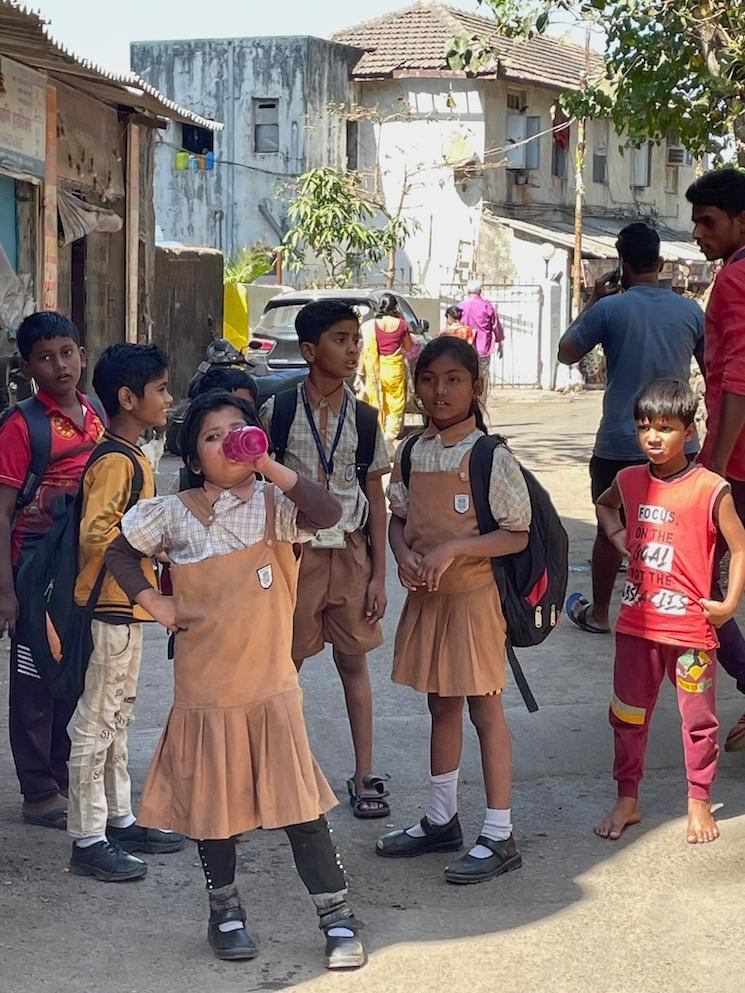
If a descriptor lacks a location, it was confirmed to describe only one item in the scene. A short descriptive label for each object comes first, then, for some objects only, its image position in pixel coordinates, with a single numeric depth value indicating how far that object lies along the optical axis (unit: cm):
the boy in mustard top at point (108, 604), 423
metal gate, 2809
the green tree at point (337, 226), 2686
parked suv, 1695
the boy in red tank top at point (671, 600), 459
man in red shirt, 511
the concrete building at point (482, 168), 2884
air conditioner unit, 3606
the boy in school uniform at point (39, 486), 446
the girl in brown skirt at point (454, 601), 430
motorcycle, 555
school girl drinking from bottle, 369
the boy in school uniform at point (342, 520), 473
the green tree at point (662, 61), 966
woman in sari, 1547
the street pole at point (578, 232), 2638
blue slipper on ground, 748
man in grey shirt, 684
